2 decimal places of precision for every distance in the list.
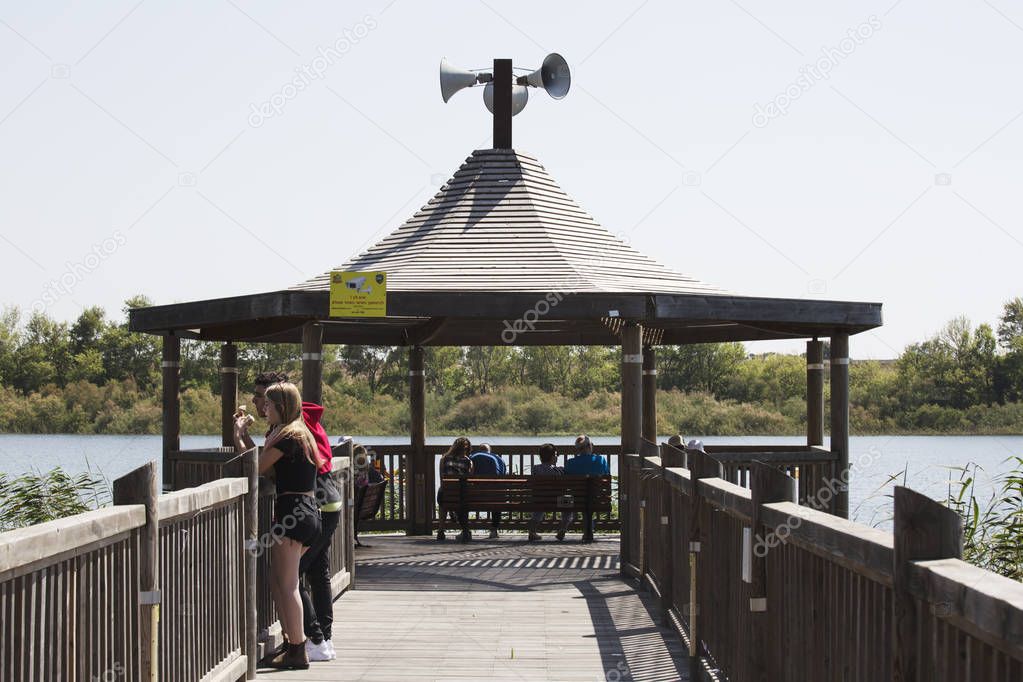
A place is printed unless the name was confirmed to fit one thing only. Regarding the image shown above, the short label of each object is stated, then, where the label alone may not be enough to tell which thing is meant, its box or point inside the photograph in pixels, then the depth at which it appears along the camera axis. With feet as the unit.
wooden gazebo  41.19
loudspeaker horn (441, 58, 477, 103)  55.77
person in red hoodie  25.17
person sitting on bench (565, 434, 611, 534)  50.44
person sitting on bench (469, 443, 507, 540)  51.75
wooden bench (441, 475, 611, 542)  47.88
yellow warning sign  39.96
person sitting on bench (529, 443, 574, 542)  50.47
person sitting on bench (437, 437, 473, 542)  50.14
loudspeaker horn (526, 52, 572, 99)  54.39
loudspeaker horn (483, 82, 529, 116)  54.65
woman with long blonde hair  23.45
